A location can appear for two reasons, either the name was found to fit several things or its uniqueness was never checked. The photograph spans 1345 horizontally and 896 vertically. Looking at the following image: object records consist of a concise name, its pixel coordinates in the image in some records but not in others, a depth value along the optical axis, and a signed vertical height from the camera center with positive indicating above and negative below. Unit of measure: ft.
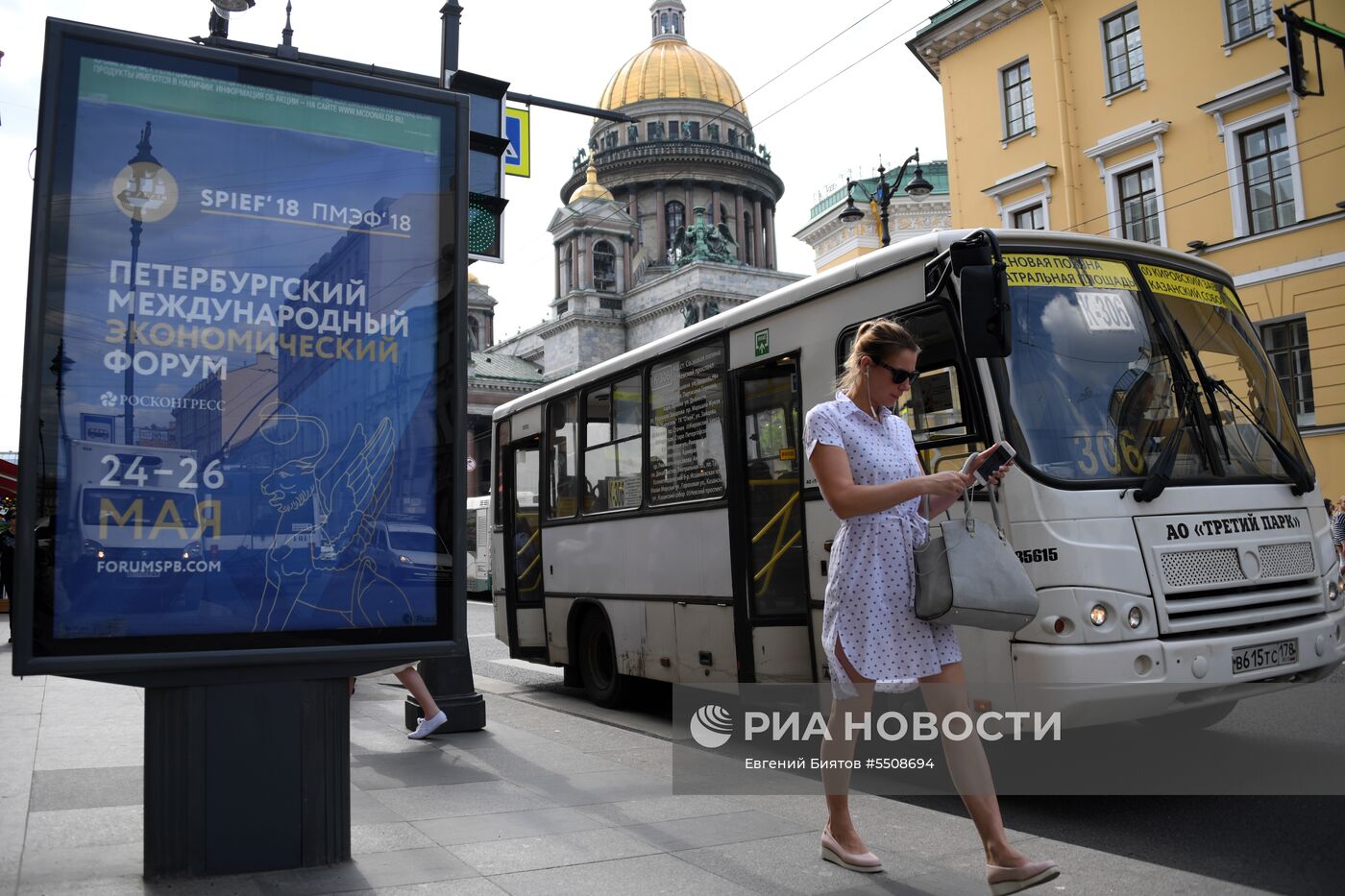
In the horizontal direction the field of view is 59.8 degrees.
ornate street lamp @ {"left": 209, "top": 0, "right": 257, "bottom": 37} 35.19 +17.32
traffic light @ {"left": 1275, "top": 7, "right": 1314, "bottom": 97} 64.85 +27.38
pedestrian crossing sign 39.29 +14.75
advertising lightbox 13.78 +2.79
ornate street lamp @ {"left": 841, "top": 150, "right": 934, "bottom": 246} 64.95 +21.85
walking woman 13.58 +0.06
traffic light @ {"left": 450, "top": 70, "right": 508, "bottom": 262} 28.78 +9.37
